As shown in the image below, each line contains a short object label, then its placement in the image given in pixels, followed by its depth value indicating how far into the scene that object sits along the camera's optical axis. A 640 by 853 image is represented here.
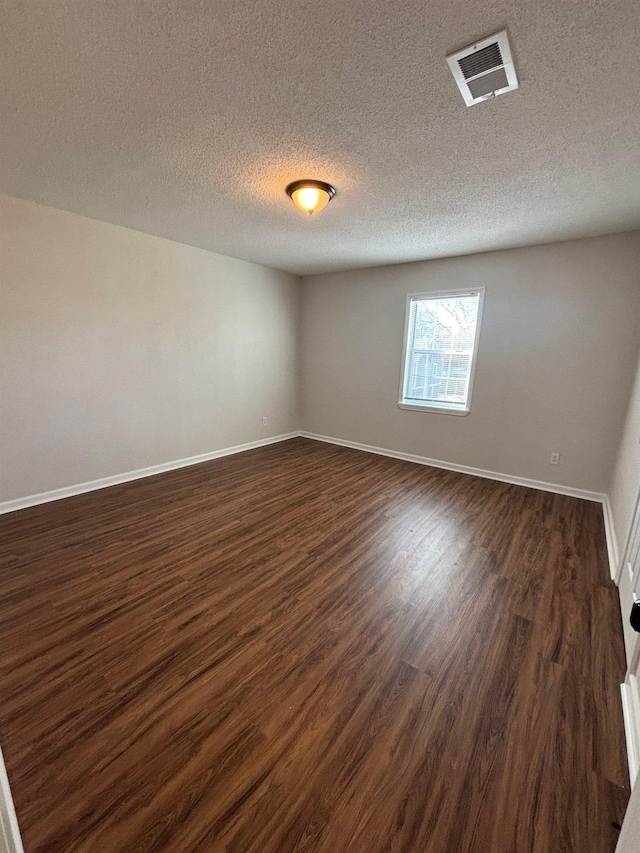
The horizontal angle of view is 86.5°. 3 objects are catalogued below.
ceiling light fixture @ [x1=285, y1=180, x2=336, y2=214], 2.30
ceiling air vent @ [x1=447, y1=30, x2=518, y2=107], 1.27
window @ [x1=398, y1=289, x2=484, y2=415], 4.11
